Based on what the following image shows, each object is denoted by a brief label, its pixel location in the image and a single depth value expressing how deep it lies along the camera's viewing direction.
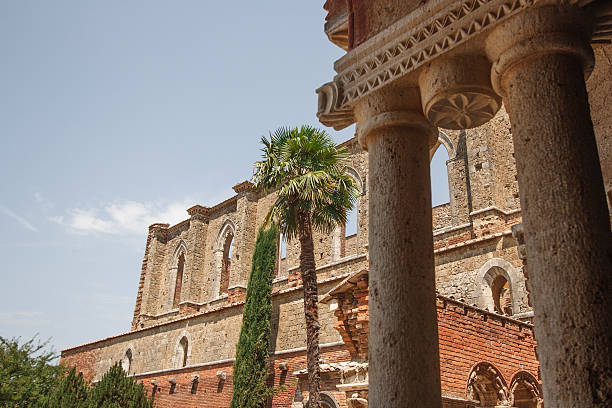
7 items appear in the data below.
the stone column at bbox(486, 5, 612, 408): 1.89
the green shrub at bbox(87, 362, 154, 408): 12.02
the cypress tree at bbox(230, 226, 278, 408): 14.67
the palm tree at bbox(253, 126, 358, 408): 12.45
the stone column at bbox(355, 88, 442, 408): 2.46
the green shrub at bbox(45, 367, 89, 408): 12.36
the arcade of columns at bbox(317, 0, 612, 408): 1.97
